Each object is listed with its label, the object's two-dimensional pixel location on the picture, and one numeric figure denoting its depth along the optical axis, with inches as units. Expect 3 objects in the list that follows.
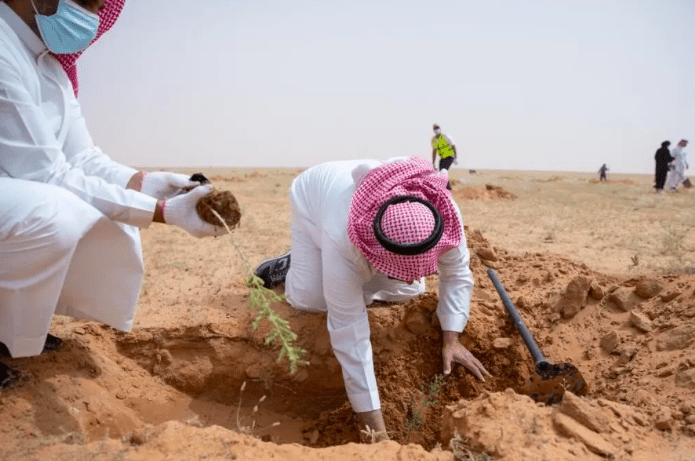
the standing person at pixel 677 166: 553.3
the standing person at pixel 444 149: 453.7
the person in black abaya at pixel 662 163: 534.9
